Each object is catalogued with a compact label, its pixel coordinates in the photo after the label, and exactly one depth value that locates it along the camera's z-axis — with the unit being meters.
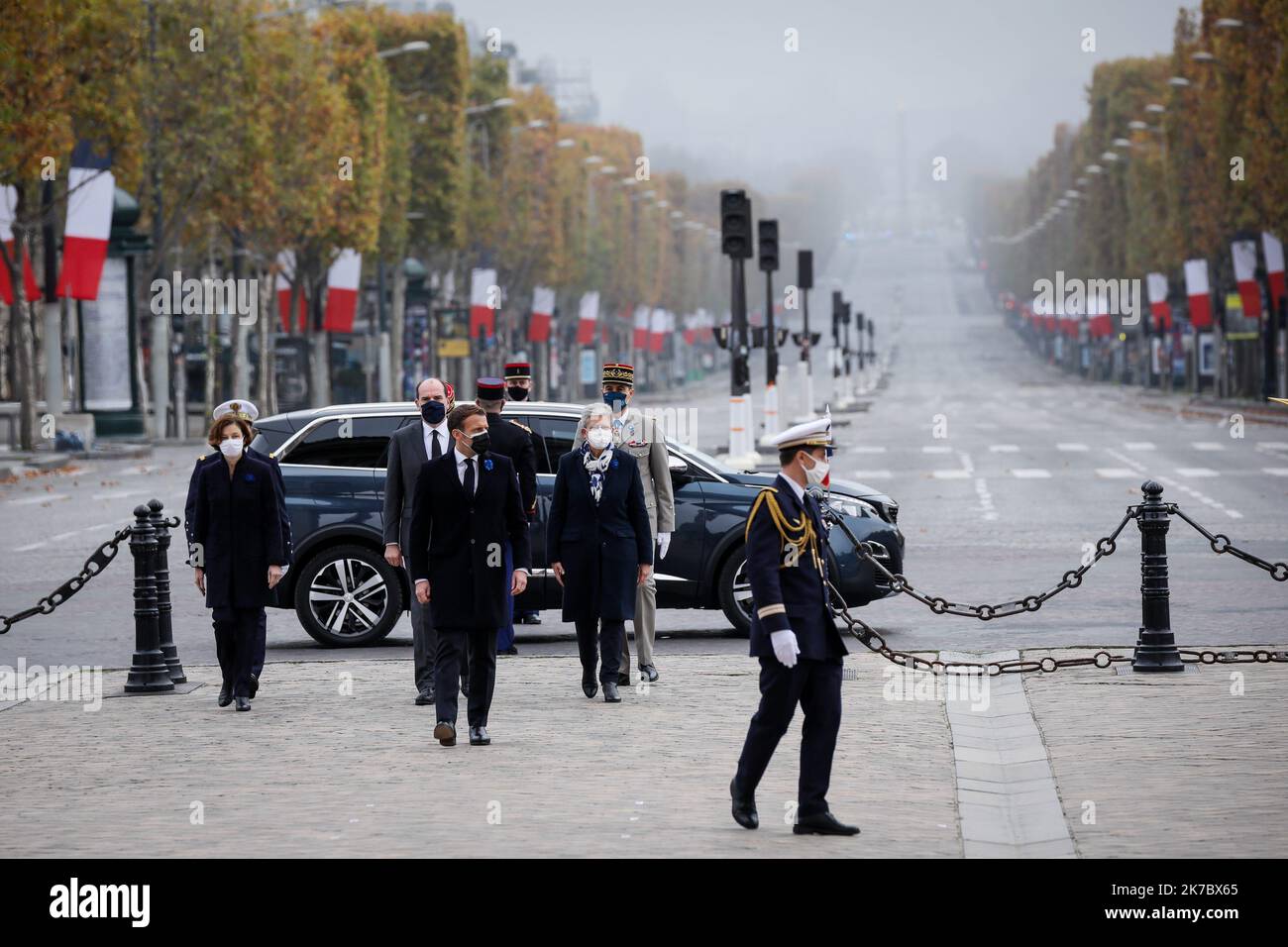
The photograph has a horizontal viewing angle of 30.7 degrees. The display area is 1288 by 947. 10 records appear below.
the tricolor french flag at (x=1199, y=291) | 76.31
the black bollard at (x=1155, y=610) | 14.02
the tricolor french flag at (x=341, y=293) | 66.44
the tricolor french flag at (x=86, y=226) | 46.78
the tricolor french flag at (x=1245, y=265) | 69.50
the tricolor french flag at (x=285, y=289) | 68.26
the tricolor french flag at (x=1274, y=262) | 67.19
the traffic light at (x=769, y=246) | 43.62
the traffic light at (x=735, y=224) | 36.91
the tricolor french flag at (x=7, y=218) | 46.44
